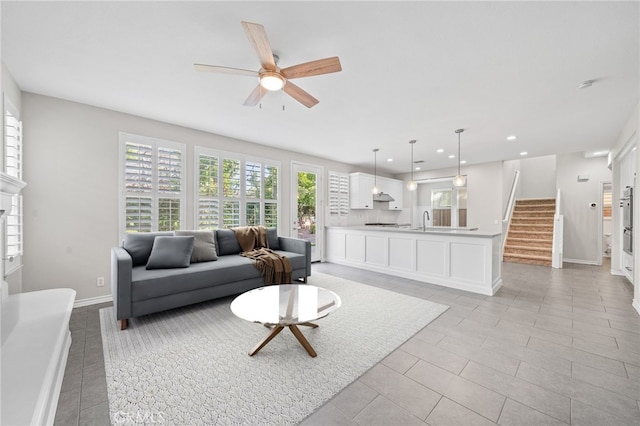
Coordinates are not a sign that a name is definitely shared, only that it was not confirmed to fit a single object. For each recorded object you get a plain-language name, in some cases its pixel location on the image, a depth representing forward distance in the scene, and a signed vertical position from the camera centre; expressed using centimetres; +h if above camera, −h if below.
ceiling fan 168 +108
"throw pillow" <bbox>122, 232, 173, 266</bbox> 322 -45
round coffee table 200 -82
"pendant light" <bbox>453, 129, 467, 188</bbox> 439 +56
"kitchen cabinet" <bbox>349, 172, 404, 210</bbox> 677 +64
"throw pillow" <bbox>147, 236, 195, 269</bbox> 306 -51
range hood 727 +43
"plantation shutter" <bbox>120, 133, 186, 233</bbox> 357 +39
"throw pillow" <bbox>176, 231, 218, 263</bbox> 348 -49
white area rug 156 -120
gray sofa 257 -74
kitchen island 378 -75
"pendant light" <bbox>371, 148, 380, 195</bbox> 567 +130
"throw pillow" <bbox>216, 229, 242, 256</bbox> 402 -50
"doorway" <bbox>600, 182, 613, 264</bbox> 656 -28
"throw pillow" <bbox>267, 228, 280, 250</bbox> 459 -50
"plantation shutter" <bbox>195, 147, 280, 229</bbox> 430 +39
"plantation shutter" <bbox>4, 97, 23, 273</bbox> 247 +41
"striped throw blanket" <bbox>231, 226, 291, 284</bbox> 362 -66
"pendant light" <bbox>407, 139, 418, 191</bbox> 502 +53
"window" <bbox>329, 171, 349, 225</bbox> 644 +39
